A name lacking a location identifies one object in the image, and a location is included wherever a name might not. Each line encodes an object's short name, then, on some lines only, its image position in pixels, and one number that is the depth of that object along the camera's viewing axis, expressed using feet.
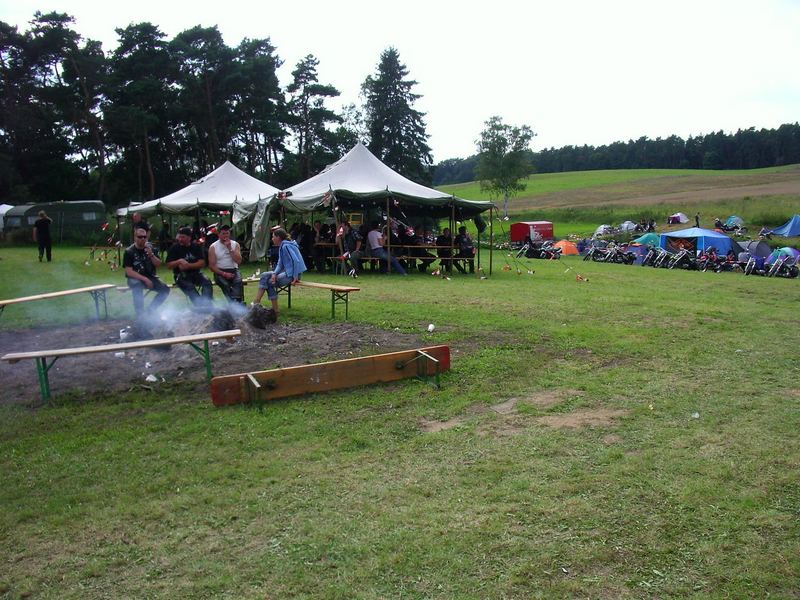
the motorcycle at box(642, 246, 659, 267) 79.15
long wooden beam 17.16
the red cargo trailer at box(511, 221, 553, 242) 111.34
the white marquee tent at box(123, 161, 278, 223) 61.60
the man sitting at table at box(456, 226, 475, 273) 57.36
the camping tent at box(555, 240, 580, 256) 95.50
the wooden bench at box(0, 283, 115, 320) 28.91
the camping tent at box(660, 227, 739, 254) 77.97
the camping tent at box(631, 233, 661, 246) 88.69
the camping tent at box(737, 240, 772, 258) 70.03
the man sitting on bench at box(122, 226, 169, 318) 25.11
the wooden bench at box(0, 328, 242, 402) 17.30
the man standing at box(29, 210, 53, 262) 59.21
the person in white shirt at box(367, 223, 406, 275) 54.75
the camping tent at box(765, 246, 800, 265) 65.36
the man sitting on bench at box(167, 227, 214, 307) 26.45
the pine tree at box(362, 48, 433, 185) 145.79
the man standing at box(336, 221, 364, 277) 52.84
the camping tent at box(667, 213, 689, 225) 127.85
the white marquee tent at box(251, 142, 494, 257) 53.16
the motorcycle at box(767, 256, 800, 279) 63.36
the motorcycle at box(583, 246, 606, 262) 86.53
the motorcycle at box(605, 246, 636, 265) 82.99
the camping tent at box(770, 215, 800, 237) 93.45
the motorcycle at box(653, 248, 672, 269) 76.79
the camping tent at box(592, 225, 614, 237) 122.21
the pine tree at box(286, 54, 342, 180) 146.10
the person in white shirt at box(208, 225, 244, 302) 28.02
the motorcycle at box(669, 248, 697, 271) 73.72
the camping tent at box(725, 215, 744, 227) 110.46
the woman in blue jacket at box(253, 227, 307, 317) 28.76
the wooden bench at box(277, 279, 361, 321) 29.30
